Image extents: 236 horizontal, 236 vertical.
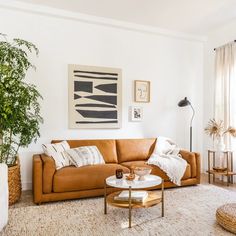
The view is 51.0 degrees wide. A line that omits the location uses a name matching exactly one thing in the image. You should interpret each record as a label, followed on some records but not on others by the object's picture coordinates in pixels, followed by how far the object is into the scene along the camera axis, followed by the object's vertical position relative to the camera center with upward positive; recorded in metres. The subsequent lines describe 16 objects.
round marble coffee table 2.63 -0.72
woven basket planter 3.16 -0.85
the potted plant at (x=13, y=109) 3.00 +0.12
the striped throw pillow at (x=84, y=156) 3.53 -0.54
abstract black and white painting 4.21 +0.39
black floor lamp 4.73 +0.32
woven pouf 2.34 -0.95
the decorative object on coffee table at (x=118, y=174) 2.89 -0.64
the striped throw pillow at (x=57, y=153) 3.44 -0.49
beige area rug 2.42 -1.09
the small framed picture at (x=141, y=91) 4.69 +0.55
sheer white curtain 4.40 +0.63
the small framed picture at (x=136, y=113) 4.64 +0.11
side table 4.14 -0.82
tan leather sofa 3.17 -0.77
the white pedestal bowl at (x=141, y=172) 2.87 -0.61
